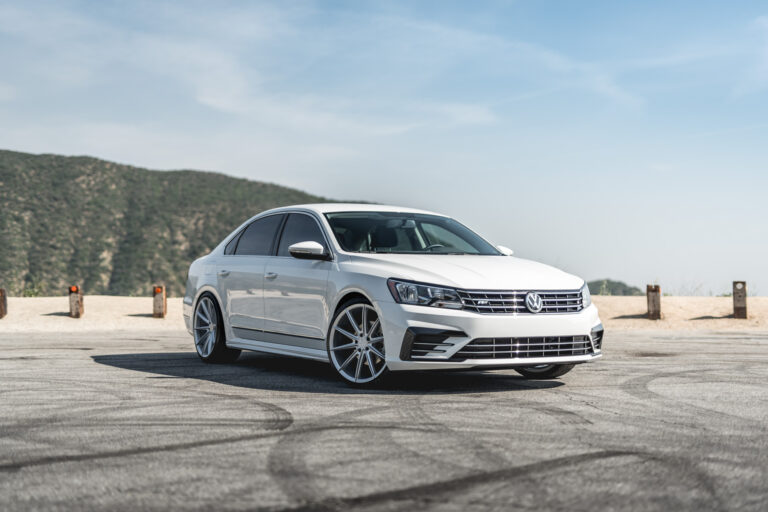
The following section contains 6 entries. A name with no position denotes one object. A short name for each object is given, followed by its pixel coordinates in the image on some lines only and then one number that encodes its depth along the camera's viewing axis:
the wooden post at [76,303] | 23.23
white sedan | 7.71
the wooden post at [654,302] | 22.64
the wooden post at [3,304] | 23.21
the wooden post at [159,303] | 23.70
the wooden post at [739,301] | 22.11
